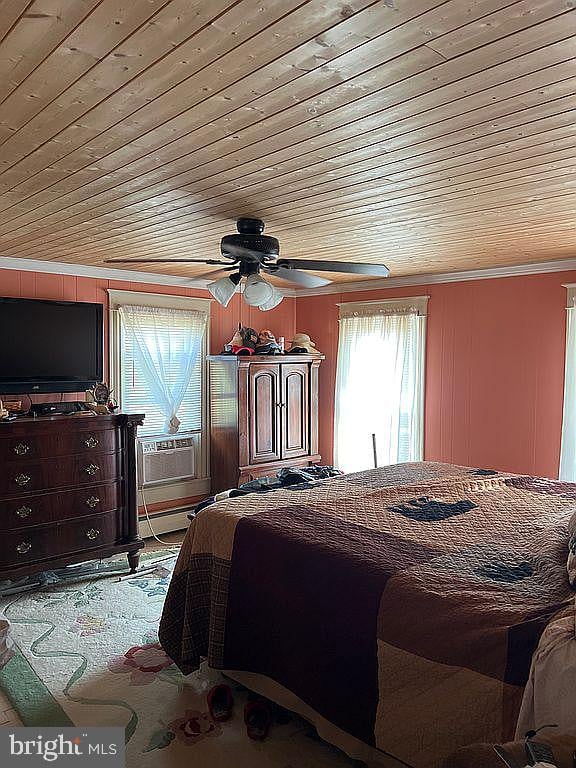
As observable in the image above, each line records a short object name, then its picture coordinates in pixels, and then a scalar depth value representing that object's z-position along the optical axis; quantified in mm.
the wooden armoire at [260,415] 5523
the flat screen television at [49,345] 4508
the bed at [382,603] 1921
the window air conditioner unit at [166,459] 5500
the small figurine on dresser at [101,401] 4594
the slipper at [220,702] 2744
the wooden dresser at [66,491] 4012
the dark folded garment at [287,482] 3474
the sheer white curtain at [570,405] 4516
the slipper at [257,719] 2602
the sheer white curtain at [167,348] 5387
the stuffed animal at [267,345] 5707
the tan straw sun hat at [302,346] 6059
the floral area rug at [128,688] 2504
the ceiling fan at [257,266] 3186
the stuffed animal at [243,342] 5683
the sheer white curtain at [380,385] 5586
